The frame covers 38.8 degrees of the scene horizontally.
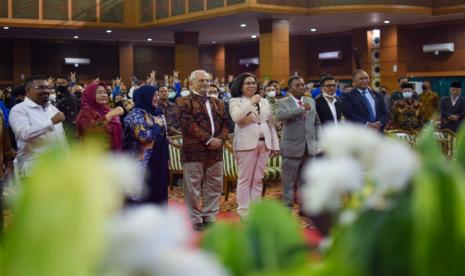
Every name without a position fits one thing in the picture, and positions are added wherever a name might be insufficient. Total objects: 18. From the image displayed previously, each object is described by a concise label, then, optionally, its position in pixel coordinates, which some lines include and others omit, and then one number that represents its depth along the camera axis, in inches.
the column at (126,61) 935.0
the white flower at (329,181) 18.2
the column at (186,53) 788.6
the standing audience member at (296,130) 254.5
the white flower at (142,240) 15.6
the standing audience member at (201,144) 234.9
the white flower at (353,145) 18.8
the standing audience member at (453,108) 412.2
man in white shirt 188.9
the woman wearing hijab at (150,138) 217.3
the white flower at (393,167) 18.3
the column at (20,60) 874.8
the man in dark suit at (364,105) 273.6
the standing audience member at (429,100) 470.8
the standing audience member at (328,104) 257.8
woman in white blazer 236.1
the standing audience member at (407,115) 333.4
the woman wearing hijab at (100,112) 203.8
